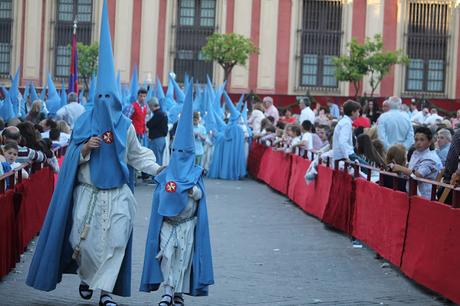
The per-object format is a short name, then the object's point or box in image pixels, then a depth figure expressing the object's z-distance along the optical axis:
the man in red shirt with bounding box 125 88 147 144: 20.31
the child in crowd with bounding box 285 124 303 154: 19.77
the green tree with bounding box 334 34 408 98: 42.44
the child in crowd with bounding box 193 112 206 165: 23.54
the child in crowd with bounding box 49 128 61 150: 16.21
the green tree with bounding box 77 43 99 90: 43.00
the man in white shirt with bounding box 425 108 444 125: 29.80
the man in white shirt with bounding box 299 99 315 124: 26.84
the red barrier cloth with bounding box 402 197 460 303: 9.23
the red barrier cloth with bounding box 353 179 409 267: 11.13
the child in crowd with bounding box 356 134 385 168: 14.17
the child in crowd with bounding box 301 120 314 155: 19.30
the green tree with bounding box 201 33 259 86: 43.16
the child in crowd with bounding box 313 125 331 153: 19.39
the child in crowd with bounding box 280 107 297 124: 27.84
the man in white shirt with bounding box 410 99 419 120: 33.50
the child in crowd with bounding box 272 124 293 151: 21.02
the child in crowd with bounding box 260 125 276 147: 23.92
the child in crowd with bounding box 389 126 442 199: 11.73
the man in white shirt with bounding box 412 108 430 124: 31.70
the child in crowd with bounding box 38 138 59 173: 13.59
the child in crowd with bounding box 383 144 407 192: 12.14
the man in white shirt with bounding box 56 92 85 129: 21.00
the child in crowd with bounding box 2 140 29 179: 11.46
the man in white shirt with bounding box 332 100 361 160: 14.49
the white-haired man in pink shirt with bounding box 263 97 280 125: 28.48
